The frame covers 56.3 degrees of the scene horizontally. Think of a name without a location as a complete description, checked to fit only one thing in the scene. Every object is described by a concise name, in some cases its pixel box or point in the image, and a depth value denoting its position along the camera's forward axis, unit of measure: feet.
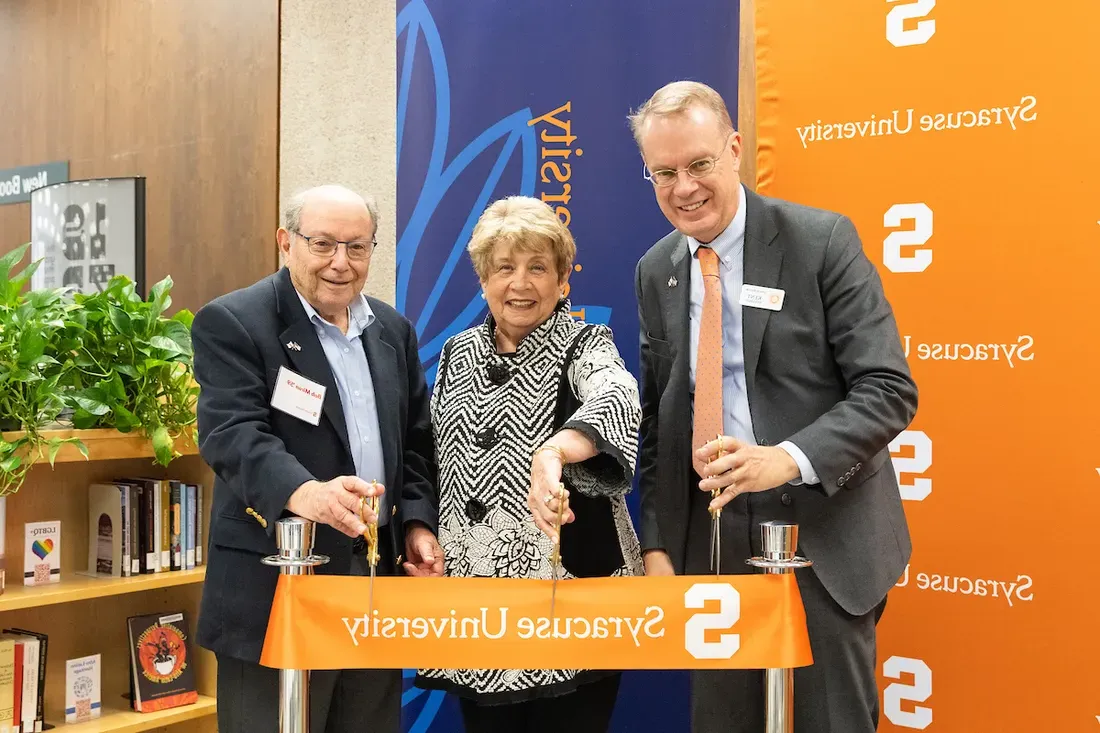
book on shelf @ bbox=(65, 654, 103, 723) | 10.60
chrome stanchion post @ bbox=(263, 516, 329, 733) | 5.59
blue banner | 10.53
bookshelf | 10.38
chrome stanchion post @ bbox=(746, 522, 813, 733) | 5.65
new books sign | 20.88
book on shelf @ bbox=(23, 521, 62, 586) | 10.30
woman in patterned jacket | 7.04
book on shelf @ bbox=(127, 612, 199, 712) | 10.98
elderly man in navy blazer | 6.91
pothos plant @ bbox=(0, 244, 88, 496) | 9.43
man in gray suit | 6.56
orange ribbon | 5.55
